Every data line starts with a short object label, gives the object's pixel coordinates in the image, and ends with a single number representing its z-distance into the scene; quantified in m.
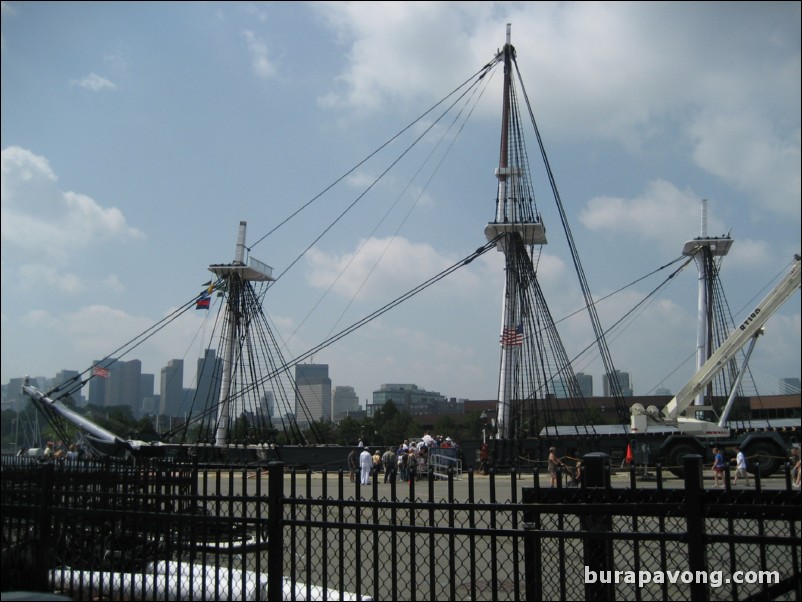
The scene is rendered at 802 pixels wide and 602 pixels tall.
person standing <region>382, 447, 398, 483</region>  25.22
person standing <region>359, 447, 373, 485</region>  24.62
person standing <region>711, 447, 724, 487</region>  18.47
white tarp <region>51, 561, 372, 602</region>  6.36
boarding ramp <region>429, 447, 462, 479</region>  28.20
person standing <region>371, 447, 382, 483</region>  26.83
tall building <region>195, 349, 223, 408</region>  47.28
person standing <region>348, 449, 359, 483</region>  29.21
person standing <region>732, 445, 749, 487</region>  19.72
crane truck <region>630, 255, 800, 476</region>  23.55
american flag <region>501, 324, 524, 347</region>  36.31
